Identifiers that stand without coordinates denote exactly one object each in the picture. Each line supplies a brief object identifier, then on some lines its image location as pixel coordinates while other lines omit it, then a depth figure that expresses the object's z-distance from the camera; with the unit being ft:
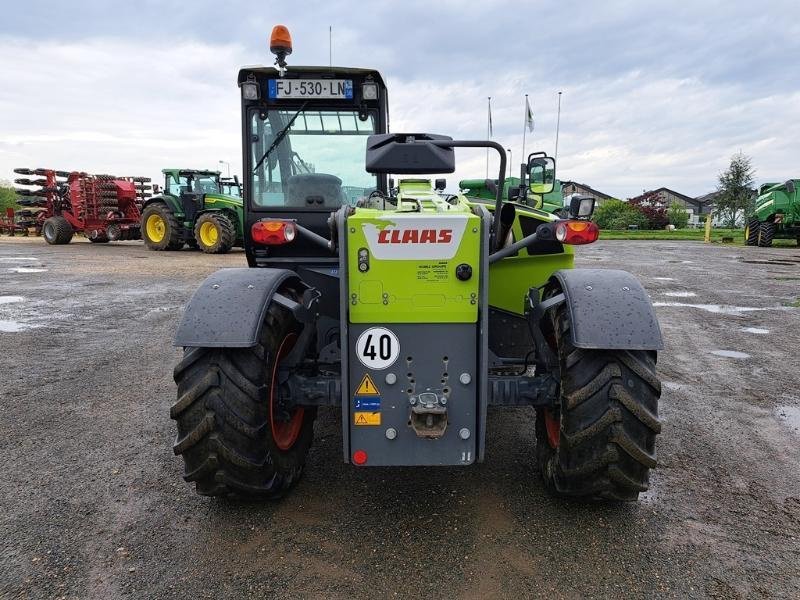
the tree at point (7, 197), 149.28
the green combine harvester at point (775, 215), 67.46
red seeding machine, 65.77
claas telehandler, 8.42
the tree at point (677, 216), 198.49
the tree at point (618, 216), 176.65
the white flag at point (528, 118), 63.43
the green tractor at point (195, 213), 52.90
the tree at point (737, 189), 134.51
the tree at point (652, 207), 182.80
